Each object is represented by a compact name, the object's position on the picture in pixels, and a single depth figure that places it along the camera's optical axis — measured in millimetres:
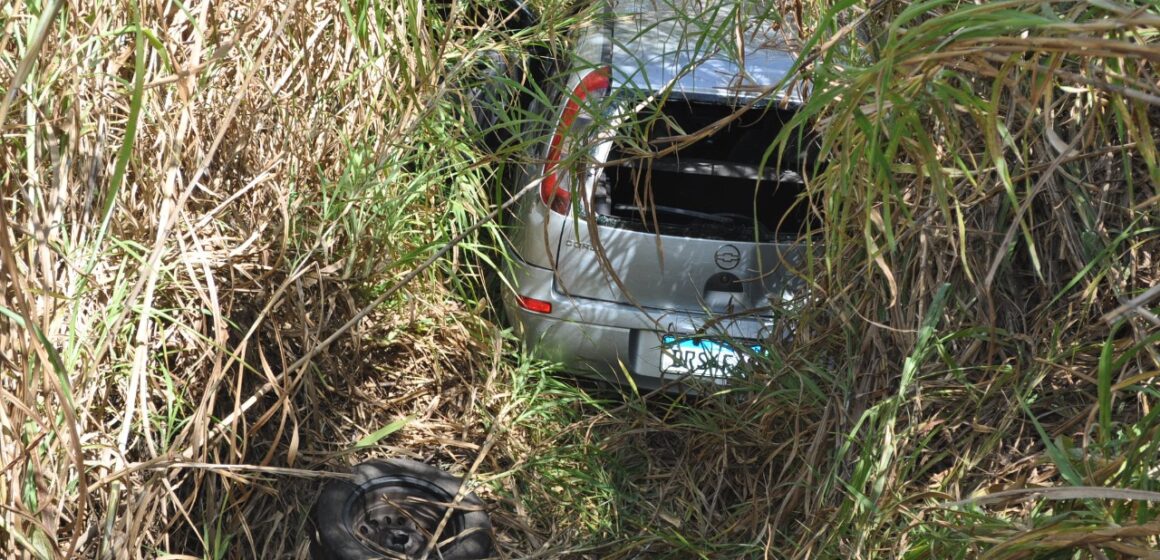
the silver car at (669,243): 3560
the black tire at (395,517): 3057
